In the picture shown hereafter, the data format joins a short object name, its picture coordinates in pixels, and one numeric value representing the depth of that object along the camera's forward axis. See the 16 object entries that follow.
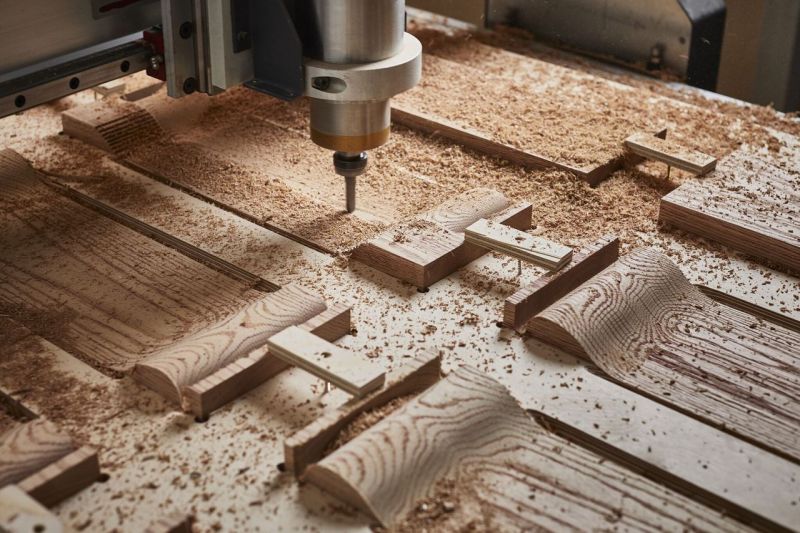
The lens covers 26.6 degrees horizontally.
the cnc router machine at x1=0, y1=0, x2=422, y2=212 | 1.45
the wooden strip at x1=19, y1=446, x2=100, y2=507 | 1.24
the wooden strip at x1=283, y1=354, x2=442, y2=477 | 1.28
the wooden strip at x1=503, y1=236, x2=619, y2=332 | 1.44
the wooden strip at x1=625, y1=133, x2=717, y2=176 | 1.66
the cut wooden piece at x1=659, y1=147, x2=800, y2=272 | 1.54
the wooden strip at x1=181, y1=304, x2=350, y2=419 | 1.33
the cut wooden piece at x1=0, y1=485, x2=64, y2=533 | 1.18
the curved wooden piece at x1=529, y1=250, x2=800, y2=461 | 1.35
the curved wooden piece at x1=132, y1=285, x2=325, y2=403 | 1.35
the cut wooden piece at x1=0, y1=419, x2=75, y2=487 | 1.26
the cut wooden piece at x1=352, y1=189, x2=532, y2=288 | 1.49
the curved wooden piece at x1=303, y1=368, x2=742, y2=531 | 1.25
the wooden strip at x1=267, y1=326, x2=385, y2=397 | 1.32
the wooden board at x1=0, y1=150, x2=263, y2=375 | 1.43
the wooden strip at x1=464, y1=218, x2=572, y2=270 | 1.47
